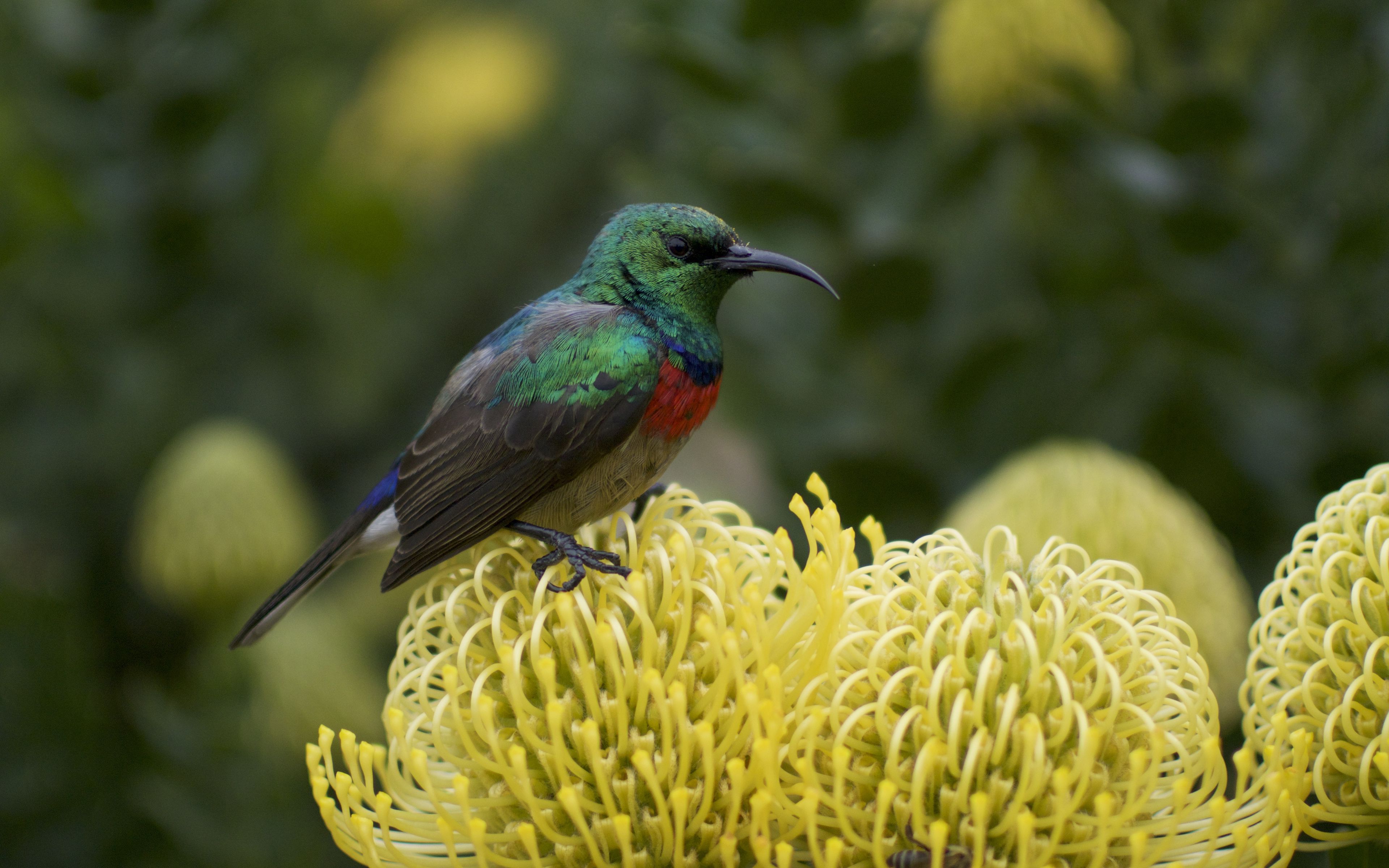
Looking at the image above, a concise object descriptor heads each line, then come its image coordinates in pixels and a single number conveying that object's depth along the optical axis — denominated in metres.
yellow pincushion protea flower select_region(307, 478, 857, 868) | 2.82
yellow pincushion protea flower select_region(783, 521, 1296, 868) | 2.64
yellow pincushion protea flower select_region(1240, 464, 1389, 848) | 2.85
